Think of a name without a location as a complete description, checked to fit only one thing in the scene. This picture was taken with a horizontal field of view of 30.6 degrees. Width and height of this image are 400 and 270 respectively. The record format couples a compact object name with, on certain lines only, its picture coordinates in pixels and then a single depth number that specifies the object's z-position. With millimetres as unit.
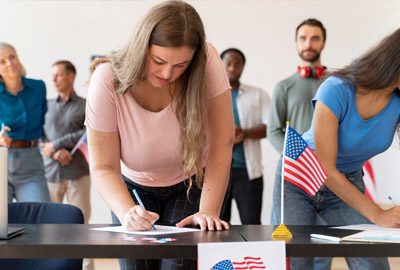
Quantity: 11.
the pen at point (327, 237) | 2117
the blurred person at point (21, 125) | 4691
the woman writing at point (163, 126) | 2273
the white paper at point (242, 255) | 2002
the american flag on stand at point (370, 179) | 6594
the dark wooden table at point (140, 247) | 2000
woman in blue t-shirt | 2553
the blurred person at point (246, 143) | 5355
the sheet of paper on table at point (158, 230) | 2254
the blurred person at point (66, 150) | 5676
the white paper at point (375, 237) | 2131
